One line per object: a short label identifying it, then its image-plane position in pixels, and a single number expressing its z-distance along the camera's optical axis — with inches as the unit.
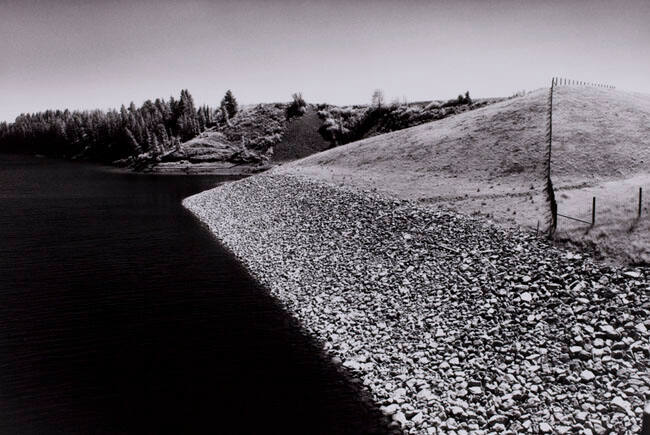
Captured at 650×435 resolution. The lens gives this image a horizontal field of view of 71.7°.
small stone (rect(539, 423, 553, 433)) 551.8
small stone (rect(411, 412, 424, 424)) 615.1
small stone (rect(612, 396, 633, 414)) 542.4
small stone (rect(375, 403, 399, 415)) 647.8
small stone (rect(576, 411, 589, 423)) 548.7
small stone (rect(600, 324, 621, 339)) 649.6
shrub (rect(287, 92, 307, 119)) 7204.7
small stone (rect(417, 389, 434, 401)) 652.1
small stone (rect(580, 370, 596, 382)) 602.2
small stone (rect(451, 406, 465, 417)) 610.9
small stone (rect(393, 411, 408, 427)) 622.0
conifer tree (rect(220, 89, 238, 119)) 7727.4
